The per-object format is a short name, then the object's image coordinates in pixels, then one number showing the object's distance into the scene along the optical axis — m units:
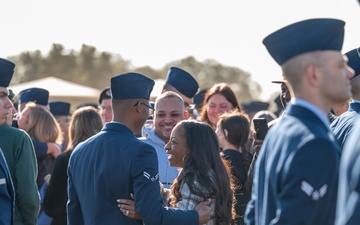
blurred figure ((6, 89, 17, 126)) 8.59
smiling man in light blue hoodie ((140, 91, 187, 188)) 8.83
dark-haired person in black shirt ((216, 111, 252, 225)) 8.84
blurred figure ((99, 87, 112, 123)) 13.42
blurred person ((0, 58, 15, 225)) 6.92
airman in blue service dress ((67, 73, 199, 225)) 6.57
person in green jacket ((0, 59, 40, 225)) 8.45
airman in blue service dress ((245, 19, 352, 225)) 4.45
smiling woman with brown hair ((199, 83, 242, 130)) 11.00
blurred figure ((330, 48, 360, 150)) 7.24
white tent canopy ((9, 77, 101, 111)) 23.63
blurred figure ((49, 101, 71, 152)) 14.96
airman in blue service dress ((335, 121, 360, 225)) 3.97
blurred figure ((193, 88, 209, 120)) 14.00
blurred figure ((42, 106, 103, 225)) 9.74
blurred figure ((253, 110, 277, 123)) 13.16
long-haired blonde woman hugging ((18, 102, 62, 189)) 11.33
